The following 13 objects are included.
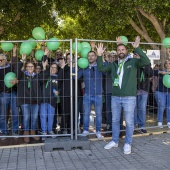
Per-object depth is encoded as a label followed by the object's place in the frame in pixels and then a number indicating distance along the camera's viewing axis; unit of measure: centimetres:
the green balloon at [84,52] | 706
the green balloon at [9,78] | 680
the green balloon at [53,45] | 670
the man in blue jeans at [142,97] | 781
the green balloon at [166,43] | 748
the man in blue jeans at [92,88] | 703
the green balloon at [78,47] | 672
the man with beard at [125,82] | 611
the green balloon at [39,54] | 705
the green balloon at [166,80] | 769
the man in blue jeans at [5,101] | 716
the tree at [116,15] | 991
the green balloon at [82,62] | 674
